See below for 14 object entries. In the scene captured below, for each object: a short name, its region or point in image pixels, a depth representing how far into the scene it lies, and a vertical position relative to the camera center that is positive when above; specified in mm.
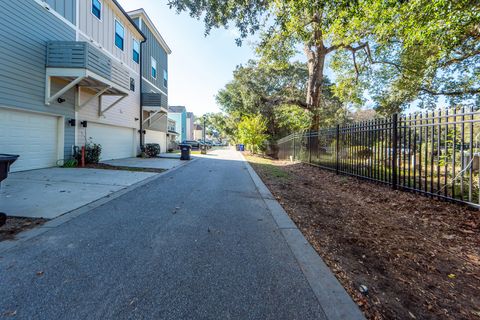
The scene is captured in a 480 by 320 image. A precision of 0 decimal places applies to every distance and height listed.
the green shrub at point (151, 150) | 15453 +576
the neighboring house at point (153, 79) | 15844 +6375
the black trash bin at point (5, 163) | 3021 -79
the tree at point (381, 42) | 5480 +4251
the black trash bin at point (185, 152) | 14273 +412
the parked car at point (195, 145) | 35075 +2117
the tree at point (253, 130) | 20828 +2676
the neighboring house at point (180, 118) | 43544 +7845
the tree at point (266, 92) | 23656 +7805
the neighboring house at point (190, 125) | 52394 +8065
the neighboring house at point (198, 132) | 74388 +9049
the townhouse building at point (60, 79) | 6984 +3019
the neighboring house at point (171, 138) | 24312 +2387
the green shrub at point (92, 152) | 9844 +253
